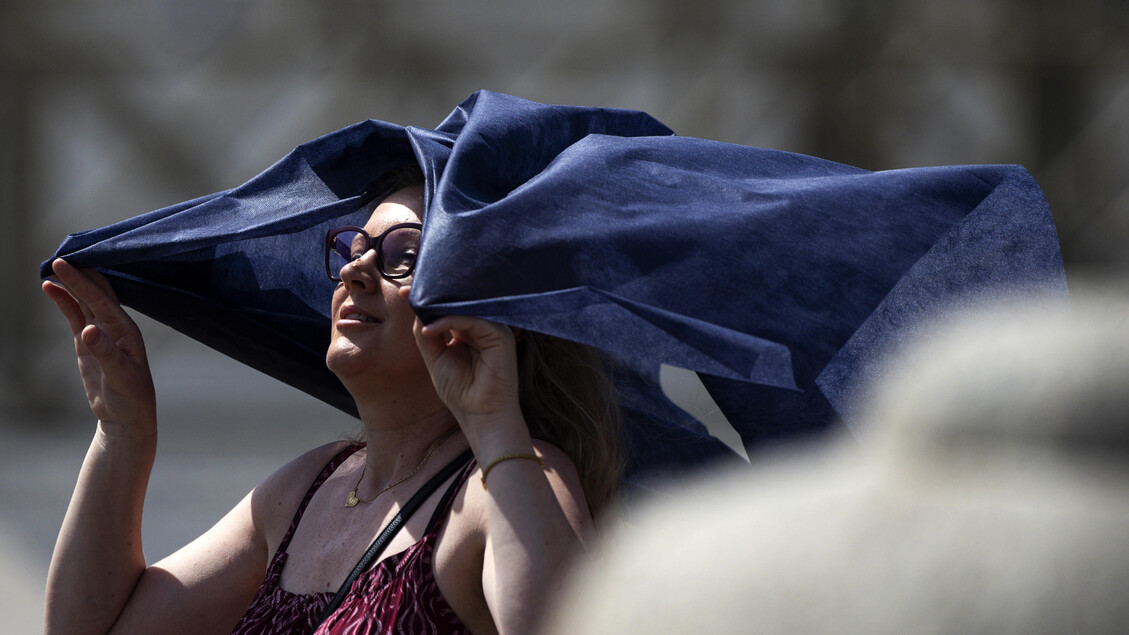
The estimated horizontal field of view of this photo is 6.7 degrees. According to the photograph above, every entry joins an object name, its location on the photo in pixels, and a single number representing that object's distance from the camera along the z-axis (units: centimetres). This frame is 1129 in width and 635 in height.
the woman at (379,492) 937
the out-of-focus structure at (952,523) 694
